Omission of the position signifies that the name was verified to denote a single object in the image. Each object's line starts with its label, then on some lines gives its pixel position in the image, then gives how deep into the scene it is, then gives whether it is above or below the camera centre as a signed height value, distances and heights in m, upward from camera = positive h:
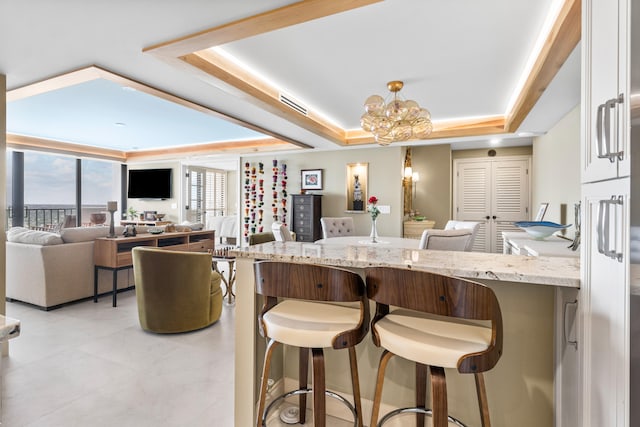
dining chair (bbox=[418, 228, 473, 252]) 2.84 -0.24
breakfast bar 1.31 -0.54
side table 3.71 -0.79
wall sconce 6.37 +0.53
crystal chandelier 3.24 +0.94
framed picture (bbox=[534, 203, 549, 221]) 4.08 +0.00
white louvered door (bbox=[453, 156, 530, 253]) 6.43 +0.34
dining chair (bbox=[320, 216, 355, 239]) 4.97 -0.25
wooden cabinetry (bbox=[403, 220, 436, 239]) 5.97 -0.30
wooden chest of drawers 6.20 -0.12
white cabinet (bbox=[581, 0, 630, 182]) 0.80 +0.34
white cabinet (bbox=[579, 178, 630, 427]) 0.82 -0.26
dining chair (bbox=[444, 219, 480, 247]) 3.35 -0.17
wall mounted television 7.93 +0.64
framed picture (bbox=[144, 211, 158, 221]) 7.78 -0.14
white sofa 3.48 -0.61
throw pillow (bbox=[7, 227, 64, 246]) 3.52 -0.30
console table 3.76 -0.48
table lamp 4.05 +0.03
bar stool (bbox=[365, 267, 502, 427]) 1.04 -0.43
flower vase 3.95 -0.32
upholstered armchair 2.85 -0.68
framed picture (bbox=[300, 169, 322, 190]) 6.51 +0.63
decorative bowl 3.11 -0.16
